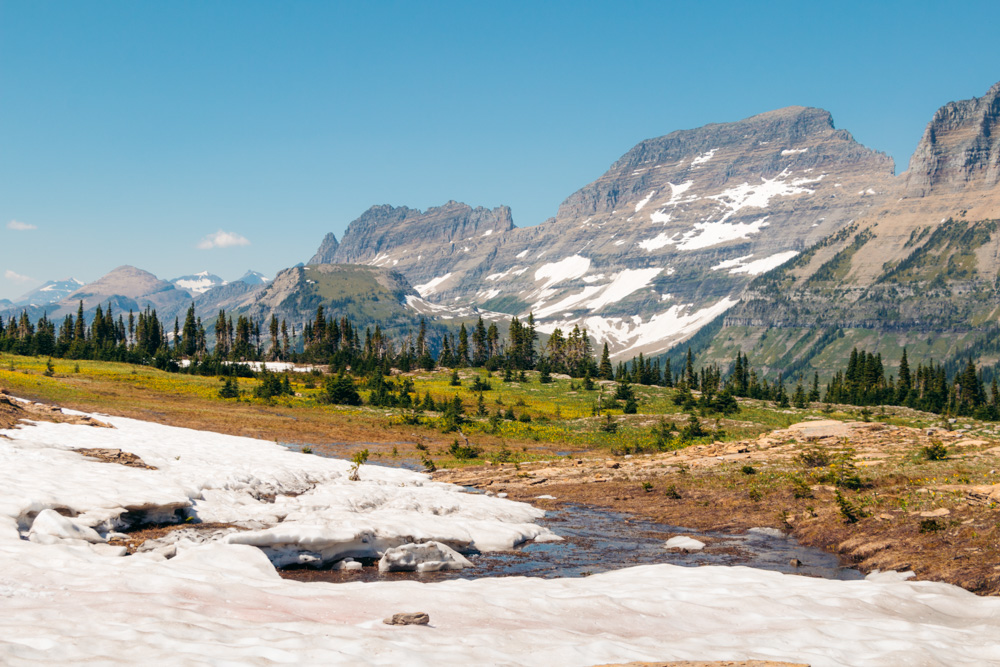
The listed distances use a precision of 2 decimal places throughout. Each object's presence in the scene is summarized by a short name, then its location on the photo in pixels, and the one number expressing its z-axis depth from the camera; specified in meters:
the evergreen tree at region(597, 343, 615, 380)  144.75
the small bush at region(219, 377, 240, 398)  76.22
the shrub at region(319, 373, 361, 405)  79.50
